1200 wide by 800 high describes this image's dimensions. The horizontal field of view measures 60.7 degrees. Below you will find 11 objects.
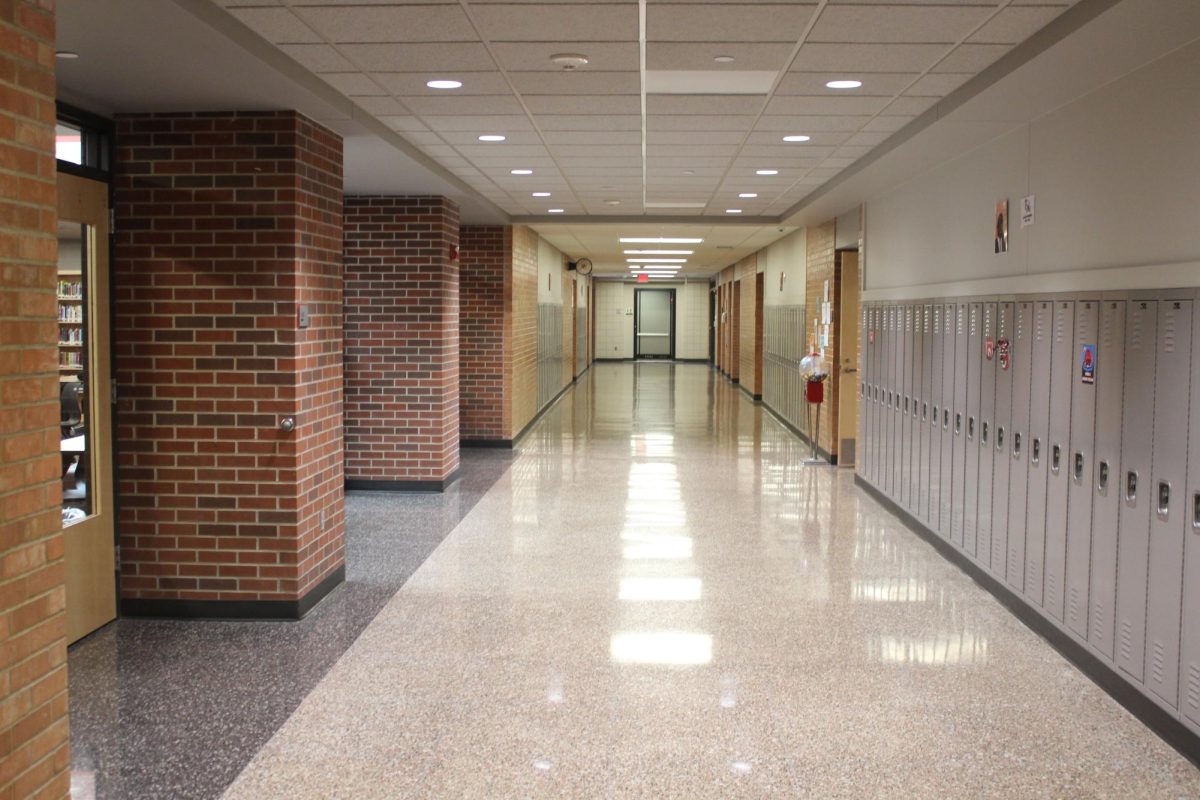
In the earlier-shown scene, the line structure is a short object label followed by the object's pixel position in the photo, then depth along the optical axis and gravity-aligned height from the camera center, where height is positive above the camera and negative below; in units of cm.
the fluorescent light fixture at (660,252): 1781 +158
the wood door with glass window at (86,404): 495 -33
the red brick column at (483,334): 1186 +8
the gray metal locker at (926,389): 705 -31
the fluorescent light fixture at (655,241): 1474 +149
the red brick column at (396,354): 891 -13
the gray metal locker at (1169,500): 374 -57
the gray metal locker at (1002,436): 553 -50
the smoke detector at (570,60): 445 +123
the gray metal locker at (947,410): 655 -42
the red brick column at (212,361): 525 -12
